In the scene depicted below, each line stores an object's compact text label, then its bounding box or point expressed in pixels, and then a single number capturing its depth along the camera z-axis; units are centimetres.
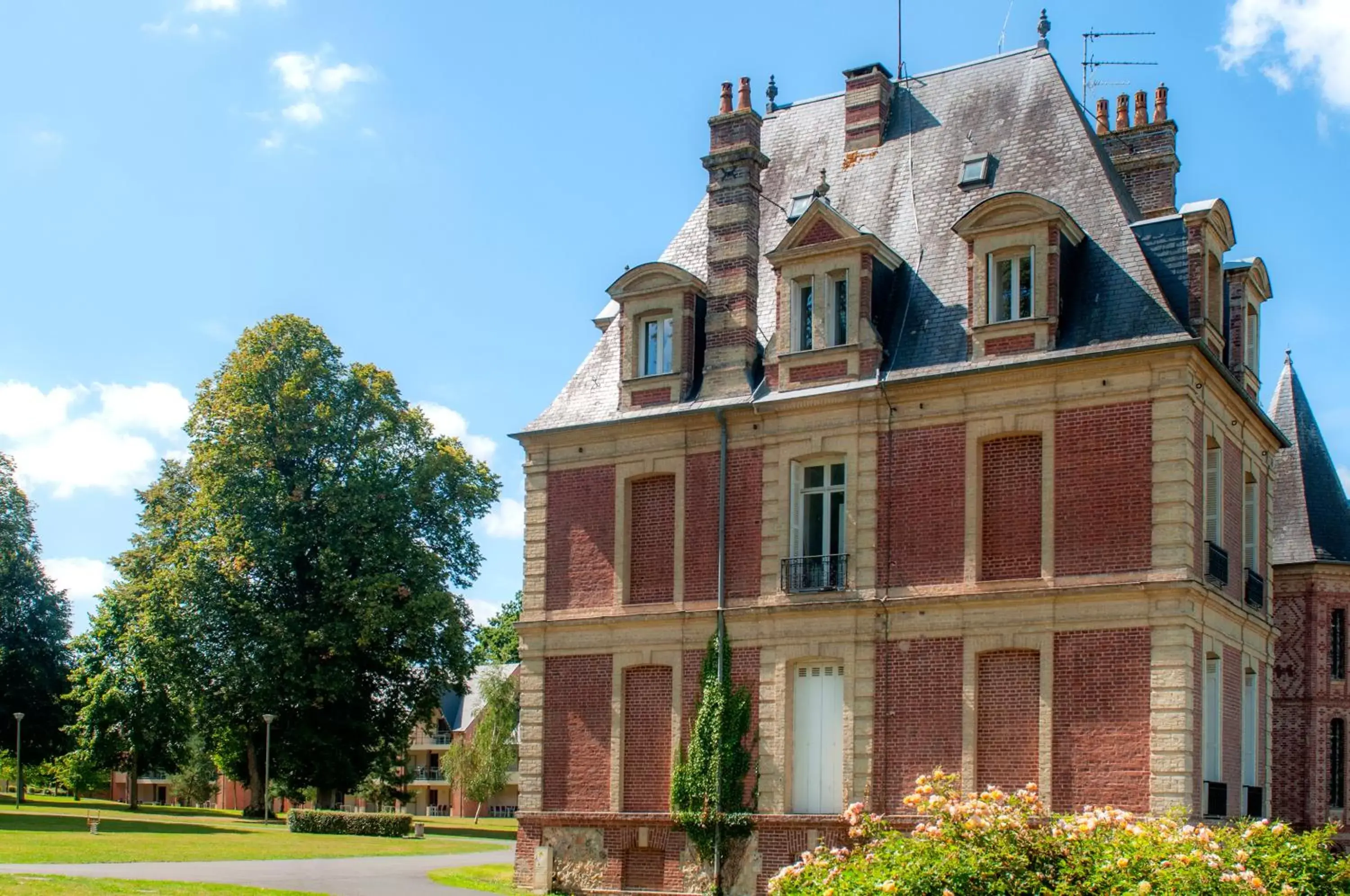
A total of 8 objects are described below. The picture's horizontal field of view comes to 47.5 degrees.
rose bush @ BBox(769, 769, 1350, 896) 1241
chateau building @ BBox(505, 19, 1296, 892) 2072
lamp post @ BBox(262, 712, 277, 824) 4097
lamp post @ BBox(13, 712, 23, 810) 4981
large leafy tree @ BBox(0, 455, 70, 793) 5275
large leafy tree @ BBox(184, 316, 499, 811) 4103
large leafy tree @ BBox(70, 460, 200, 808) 4100
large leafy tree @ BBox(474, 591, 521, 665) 6500
